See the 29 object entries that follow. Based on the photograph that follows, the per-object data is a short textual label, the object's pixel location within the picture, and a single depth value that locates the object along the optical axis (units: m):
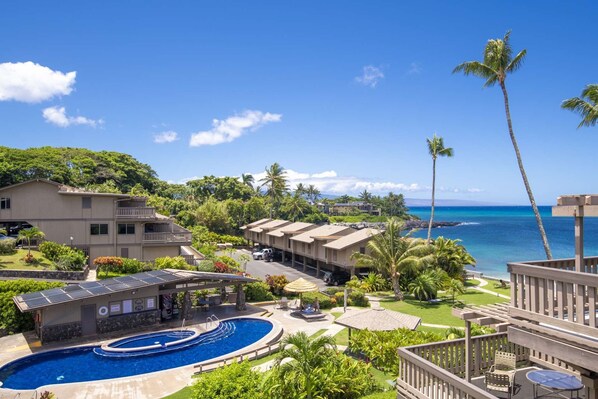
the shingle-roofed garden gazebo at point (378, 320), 19.02
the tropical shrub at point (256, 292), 31.08
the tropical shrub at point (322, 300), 29.38
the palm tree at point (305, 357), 13.20
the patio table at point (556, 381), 9.19
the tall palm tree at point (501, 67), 25.69
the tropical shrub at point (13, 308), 22.44
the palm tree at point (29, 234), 30.14
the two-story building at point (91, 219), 34.56
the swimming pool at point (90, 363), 17.30
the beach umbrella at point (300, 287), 28.09
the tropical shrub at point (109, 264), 30.99
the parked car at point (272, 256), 54.75
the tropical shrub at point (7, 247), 30.22
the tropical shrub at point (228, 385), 12.68
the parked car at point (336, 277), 39.50
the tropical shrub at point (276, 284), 32.88
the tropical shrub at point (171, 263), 33.78
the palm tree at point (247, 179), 99.69
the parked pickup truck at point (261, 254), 55.22
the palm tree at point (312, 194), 138.62
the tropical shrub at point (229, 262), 38.84
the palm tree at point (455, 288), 31.22
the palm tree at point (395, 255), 33.31
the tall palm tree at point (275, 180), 77.75
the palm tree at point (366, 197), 166.69
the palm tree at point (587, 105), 22.14
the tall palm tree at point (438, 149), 46.44
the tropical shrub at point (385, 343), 16.89
